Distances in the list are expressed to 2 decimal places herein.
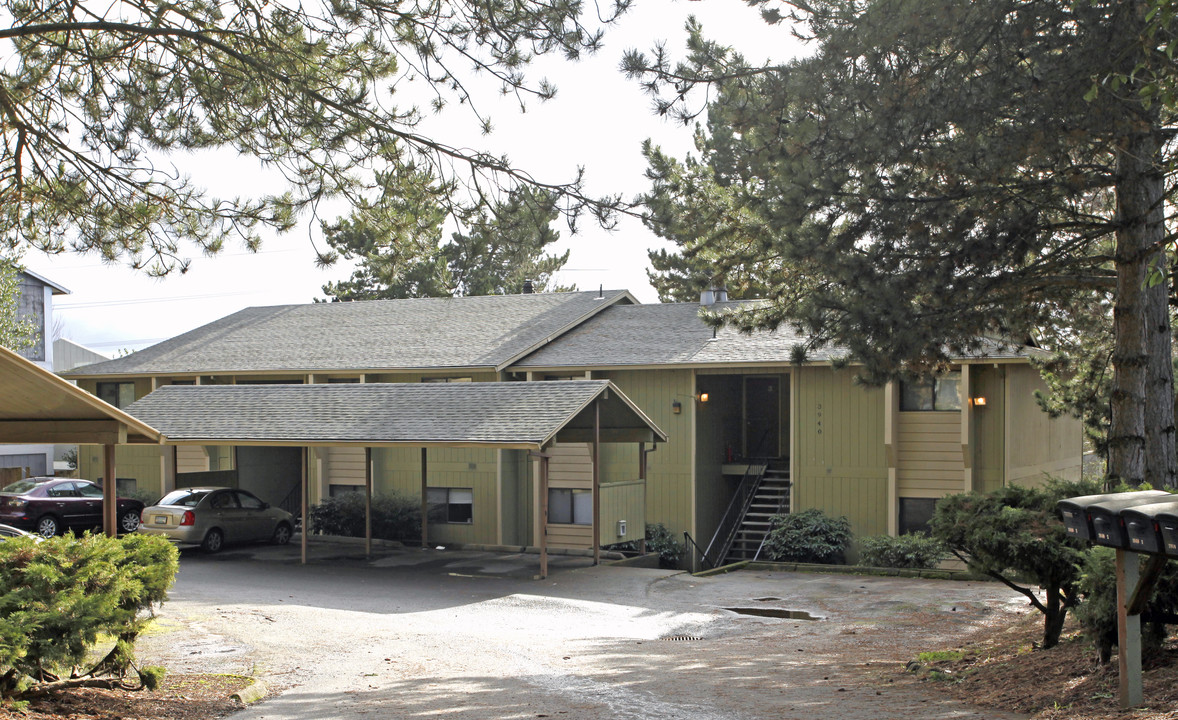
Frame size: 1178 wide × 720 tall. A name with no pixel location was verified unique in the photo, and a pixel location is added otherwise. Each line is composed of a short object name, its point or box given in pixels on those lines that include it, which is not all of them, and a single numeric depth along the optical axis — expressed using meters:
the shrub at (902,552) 20.38
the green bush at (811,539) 21.92
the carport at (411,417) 18.22
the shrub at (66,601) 7.07
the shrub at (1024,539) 9.16
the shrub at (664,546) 23.52
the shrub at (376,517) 25.47
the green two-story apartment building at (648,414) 22.19
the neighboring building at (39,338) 39.31
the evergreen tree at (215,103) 10.55
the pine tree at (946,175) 10.41
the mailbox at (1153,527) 6.17
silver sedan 21.58
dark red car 25.22
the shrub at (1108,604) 7.53
